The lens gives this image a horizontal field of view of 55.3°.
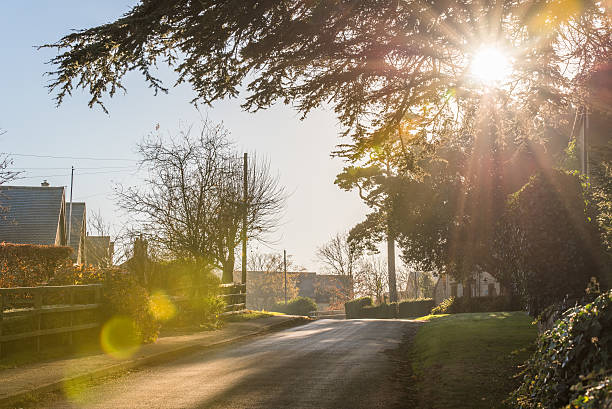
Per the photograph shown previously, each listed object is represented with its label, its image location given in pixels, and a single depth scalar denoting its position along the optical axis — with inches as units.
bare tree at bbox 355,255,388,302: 2989.7
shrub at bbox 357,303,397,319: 1845.5
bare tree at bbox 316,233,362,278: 3023.9
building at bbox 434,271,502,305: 1660.3
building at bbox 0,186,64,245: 1320.1
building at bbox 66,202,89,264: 1756.2
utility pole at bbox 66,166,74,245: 2011.1
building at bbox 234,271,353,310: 3069.1
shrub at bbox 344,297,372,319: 1971.3
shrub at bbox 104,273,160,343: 585.9
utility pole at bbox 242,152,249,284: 1113.1
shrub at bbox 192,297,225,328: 826.2
